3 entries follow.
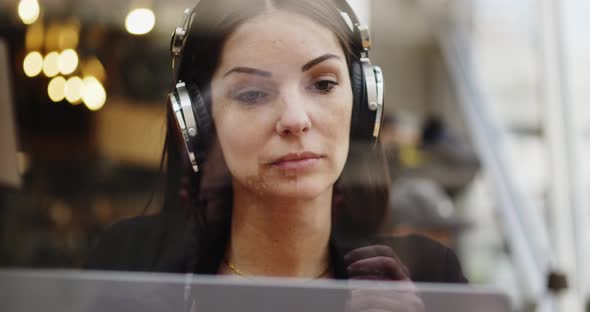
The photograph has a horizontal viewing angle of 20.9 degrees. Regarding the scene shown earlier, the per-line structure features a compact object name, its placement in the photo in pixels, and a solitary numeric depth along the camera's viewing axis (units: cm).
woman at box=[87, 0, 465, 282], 143
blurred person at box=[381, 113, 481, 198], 224
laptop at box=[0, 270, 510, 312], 145
